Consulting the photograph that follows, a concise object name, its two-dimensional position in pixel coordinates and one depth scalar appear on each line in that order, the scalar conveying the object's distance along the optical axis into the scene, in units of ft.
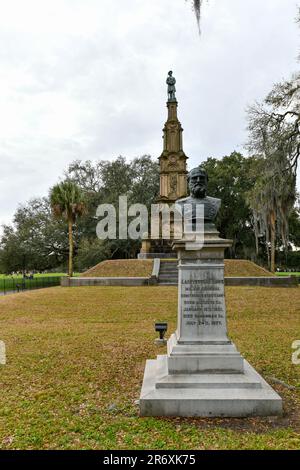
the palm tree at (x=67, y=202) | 96.63
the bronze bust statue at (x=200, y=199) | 20.34
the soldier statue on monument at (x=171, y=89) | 107.04
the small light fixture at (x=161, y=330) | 29.35
